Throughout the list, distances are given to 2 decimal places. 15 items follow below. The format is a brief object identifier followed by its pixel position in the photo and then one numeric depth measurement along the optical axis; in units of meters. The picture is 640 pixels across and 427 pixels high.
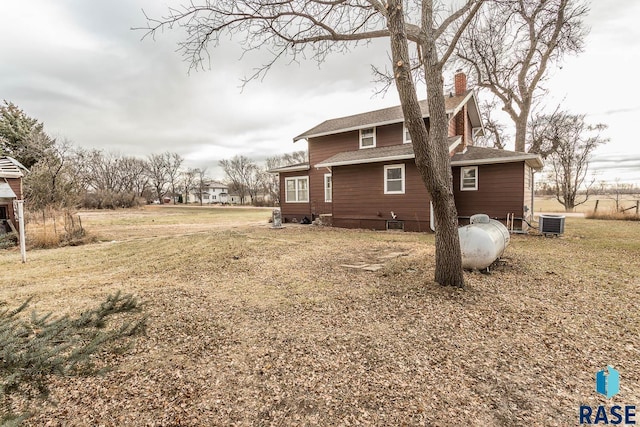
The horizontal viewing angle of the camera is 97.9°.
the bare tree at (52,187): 12.44
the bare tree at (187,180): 70.99
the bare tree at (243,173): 67.88
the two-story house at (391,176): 11.13
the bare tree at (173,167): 64.56
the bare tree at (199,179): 73.17
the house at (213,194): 81.69
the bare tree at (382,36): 4.30
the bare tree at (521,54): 13.16
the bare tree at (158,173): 62.94
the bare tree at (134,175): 56.53
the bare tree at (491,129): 20.91
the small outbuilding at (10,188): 10.19
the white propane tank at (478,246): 5.38
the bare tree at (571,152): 20.83
